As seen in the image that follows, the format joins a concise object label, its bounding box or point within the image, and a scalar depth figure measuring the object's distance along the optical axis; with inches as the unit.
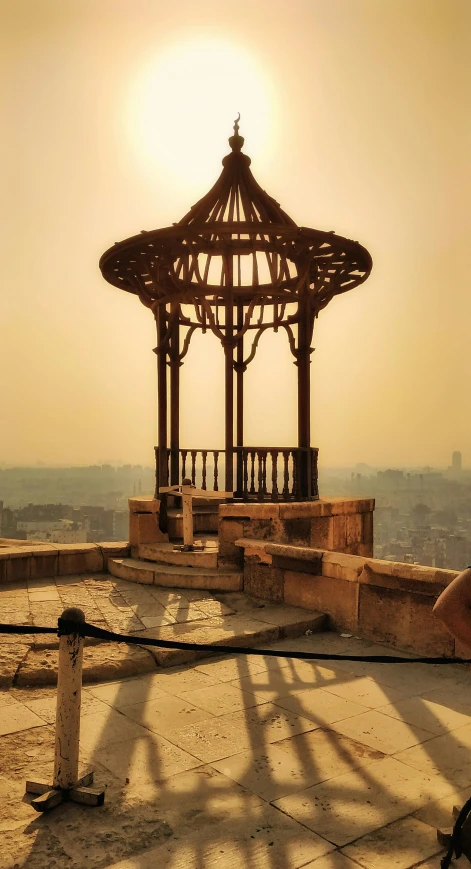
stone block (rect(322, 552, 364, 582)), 245.1
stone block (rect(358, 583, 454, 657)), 215.0
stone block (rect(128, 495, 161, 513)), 386.0
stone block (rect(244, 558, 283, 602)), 289.3
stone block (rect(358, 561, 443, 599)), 216.2
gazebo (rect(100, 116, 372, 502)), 380.0
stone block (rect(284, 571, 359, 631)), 248.5
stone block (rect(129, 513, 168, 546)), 377.7
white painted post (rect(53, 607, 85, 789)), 122.1
